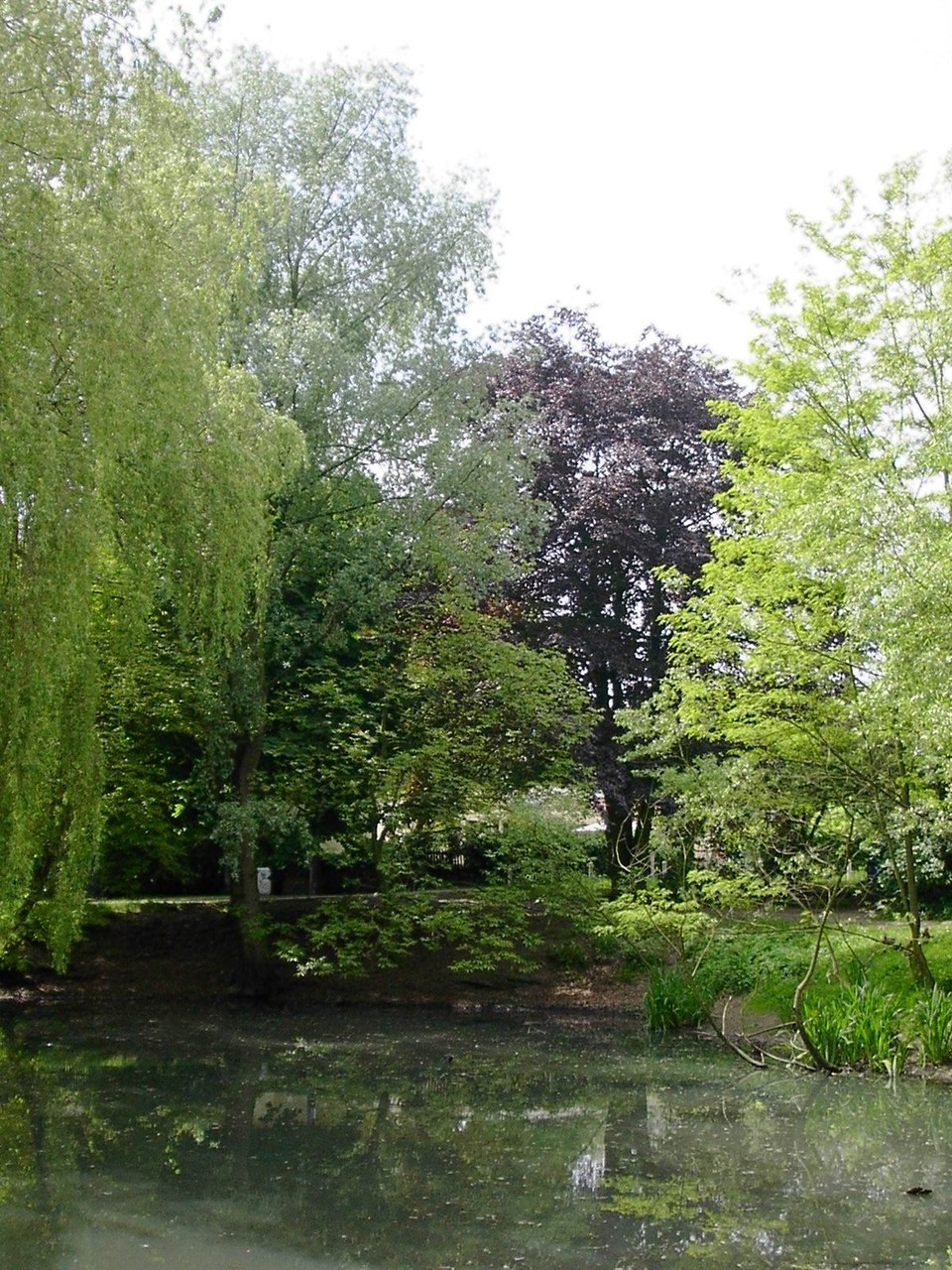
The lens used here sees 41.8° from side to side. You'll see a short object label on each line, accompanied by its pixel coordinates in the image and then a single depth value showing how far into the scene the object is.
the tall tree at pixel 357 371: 16.73
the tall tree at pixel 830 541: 12.30
